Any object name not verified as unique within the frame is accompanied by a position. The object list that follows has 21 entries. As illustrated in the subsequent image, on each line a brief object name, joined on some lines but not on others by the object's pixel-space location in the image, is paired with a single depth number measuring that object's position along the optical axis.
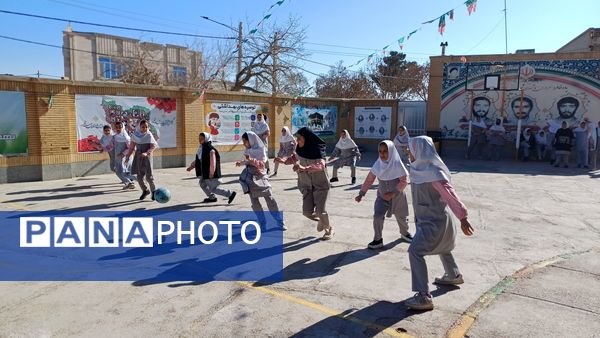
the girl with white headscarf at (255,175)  7.12
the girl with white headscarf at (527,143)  19.31
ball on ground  8.75
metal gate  22.80
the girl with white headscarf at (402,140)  12.16
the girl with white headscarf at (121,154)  10.80
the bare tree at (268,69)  26.11
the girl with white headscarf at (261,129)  12.99
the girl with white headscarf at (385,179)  6.23
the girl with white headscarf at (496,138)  19.55
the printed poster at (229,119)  16.50
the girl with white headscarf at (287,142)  12.96
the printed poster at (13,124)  11.36
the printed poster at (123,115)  12.97
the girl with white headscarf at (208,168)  9.00
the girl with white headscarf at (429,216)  4.28
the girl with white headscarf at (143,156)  9.57
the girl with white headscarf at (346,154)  12.44
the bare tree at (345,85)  38.03
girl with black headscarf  6.38
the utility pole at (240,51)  25.76
